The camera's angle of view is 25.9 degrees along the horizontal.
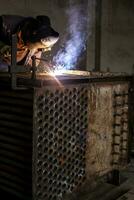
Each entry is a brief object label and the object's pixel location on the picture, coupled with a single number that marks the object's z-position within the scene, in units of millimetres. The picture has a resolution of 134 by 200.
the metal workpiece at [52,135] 2971
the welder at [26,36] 3760
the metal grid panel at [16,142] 2973
